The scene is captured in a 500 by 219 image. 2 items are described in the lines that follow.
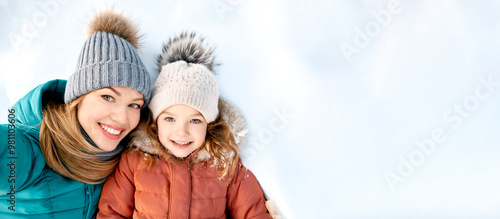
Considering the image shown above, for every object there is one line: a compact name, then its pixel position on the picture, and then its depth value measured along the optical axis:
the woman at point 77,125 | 1.20
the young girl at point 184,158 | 1.33
